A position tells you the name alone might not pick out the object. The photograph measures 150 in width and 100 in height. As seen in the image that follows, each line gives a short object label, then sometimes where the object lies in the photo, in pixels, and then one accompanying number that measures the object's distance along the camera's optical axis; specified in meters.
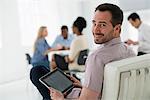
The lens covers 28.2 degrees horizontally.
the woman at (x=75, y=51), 4.11
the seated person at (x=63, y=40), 5.42
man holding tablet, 1.54
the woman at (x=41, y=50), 4.98
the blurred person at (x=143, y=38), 4.12
